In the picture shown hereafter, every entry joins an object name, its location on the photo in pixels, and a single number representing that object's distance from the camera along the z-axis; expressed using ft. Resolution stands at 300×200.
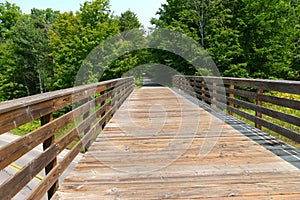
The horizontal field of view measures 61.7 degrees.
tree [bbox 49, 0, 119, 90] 75.51
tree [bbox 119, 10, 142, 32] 133.23
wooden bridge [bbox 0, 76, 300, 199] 6.01
